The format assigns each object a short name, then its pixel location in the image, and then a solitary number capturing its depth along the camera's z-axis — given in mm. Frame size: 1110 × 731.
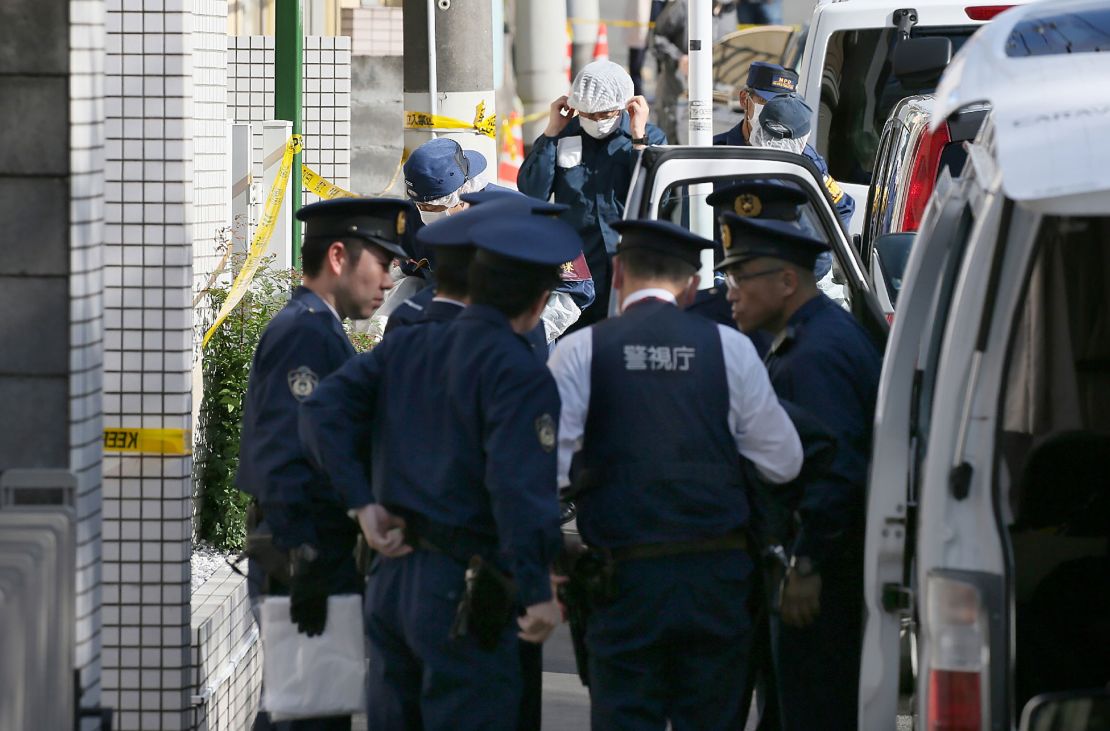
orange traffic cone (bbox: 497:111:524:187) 42000
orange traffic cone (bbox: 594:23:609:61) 51362
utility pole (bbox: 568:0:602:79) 47906
